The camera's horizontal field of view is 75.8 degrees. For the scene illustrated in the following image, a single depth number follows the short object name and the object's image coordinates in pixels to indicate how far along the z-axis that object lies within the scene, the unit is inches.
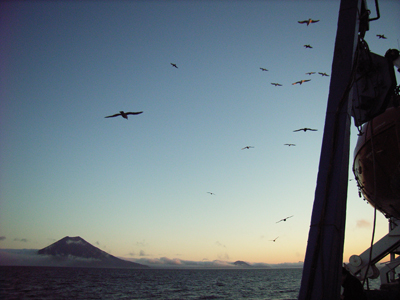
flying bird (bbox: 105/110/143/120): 288.6
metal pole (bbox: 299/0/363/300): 123.3
